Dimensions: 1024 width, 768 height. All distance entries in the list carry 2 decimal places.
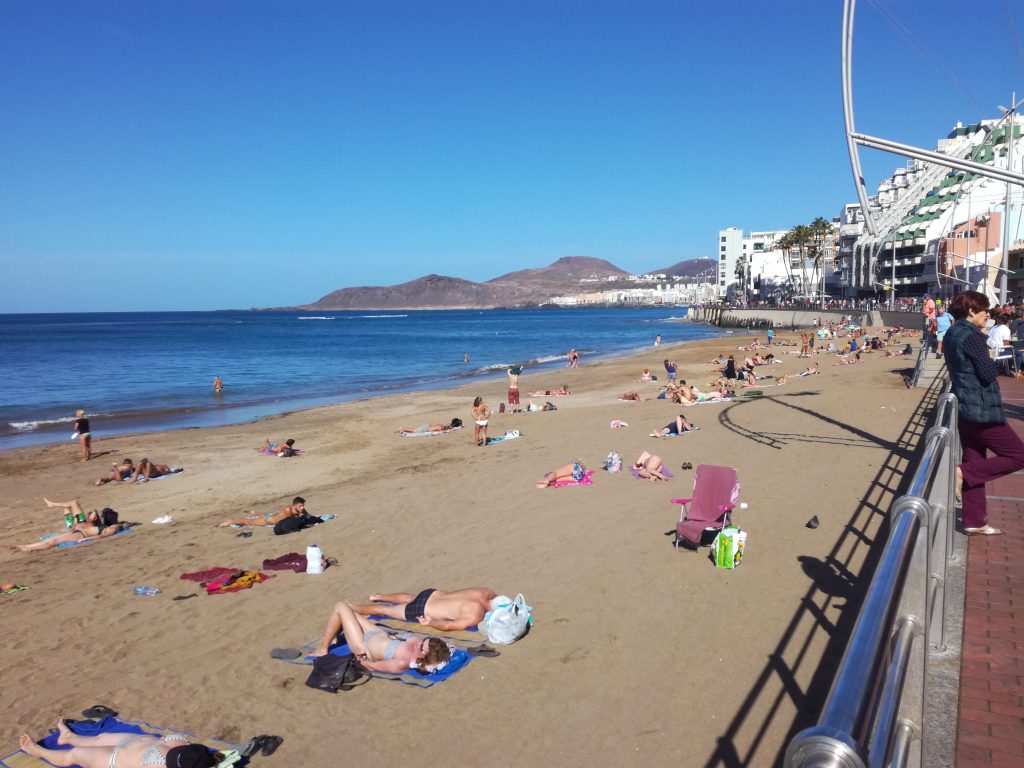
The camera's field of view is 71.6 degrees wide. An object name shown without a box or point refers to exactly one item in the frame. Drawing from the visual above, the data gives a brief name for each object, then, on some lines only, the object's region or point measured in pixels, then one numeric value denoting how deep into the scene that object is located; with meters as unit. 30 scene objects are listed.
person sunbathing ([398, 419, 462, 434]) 18.97
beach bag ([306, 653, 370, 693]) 5.55
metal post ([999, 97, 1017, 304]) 22.61
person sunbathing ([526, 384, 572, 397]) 25.05
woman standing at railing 5.18
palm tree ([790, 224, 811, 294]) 80.12
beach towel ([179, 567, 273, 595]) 7.93
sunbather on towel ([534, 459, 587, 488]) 11.00
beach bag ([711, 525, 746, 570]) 6.95
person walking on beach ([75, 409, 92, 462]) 17.66
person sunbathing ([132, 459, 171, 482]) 14.96
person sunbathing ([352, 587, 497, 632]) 6.37
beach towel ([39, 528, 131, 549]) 10.55
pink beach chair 7.55
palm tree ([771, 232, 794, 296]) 84.64
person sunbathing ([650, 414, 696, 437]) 14.32
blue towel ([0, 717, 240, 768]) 4.97
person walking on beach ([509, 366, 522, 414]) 21.17
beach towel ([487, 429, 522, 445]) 16.45
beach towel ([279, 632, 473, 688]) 5.53
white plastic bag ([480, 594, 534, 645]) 5.93
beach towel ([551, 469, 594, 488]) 10.90
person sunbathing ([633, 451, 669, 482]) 10.76
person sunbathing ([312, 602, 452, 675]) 5.60
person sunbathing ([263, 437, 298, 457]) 16.77
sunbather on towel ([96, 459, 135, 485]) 15.00
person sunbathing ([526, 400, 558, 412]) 21.22
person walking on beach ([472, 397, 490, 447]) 16.00
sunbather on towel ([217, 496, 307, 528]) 10.27
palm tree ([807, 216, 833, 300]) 78.75
